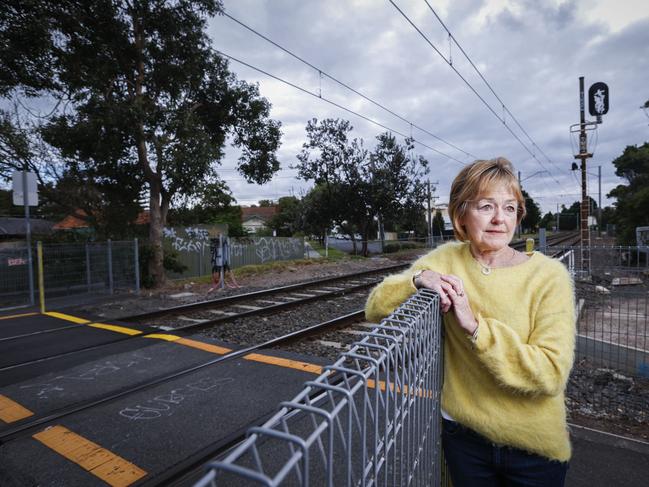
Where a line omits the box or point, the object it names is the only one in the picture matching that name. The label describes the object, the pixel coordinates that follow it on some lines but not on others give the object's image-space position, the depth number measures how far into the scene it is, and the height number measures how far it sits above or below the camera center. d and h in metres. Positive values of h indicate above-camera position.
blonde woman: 1.23 -0.37
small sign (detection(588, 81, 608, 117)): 11.64 +4.18
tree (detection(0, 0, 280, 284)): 9.13 +4.21
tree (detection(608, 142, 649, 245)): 17.89 +2.72
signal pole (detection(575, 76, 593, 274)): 12.39 +2.72
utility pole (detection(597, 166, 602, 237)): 38.78 +5.16
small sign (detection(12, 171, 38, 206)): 8.43 +1.19
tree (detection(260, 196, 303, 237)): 30.16 +1.77
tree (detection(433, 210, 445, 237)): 58.30 +1.45
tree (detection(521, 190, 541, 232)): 84.33 +3.32
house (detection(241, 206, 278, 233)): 75.00 +4.49
